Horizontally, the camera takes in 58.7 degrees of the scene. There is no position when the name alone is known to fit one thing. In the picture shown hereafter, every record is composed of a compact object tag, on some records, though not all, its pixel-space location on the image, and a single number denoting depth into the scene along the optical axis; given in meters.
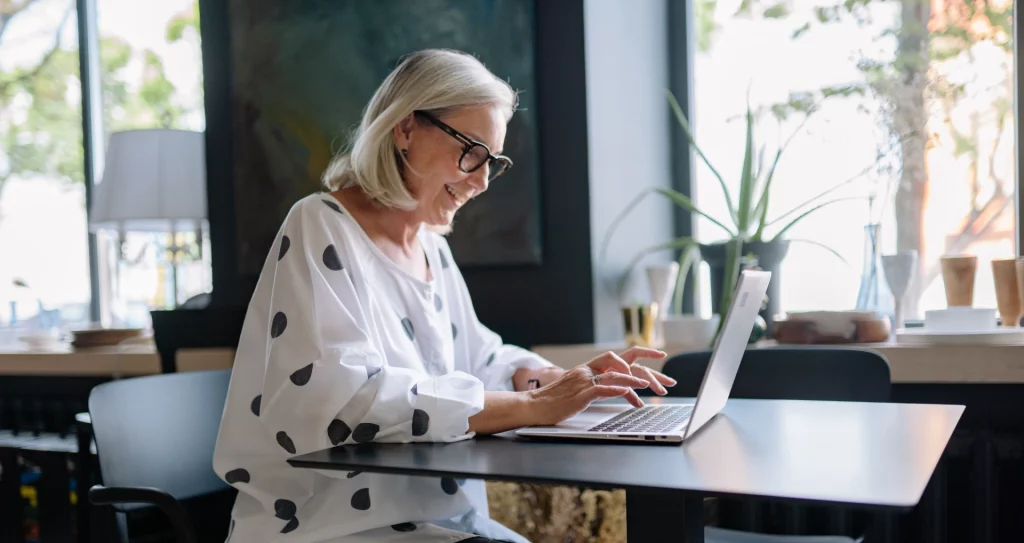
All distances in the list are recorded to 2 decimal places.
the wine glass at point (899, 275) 2.11
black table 0.84
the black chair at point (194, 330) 2.39
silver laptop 1.09
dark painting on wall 2.33
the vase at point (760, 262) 2.21
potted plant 2.19
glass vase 2.21
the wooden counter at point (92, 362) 2.78
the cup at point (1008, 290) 2.01
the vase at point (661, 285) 2.32
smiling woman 1.17
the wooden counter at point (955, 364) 1.84
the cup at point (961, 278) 2.05
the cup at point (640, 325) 2.22
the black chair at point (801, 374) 1.55
